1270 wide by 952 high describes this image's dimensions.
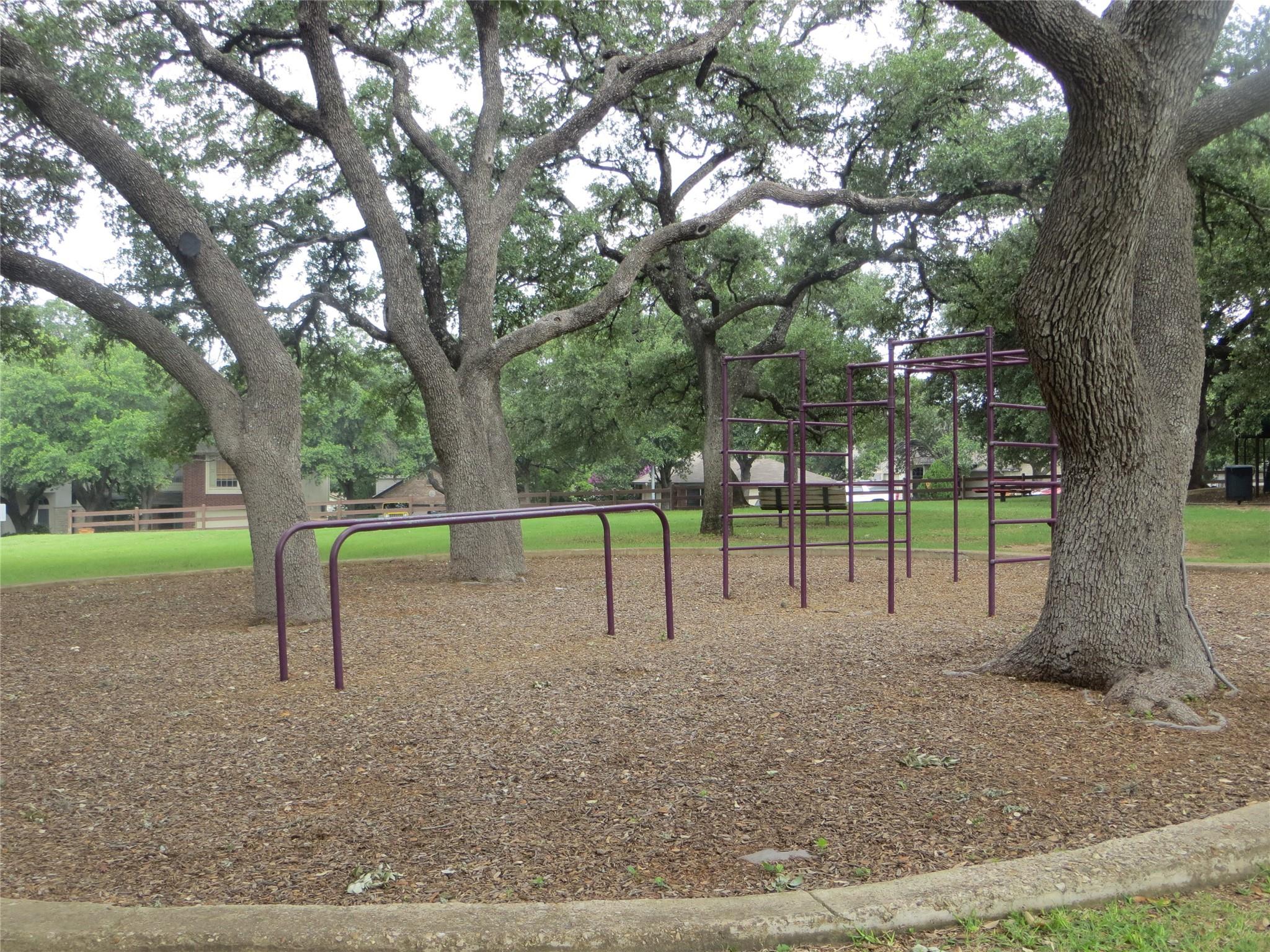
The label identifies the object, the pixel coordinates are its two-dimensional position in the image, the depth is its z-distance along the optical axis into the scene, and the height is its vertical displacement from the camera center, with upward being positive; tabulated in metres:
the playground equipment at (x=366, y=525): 5.59 -0.23
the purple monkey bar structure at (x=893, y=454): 7.70 +0.23
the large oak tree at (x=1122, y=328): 4.53 +0.70
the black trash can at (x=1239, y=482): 24.39 -0.18
